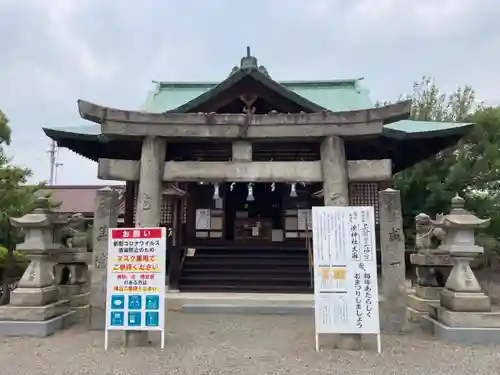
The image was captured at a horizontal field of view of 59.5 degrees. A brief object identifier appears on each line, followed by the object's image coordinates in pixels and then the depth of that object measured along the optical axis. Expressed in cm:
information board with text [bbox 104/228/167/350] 572
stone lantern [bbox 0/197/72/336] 661
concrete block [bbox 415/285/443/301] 797
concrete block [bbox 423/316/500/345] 622
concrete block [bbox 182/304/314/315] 889
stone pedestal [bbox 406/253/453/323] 766
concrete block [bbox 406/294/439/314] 784
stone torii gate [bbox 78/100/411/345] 627
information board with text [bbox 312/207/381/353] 564
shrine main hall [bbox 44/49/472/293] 632
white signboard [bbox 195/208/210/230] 1306
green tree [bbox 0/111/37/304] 930
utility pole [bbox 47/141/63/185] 3981
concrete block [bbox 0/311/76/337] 656
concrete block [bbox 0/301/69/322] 667
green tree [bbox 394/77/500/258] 1173
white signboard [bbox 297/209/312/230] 1296
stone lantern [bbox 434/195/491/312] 644
